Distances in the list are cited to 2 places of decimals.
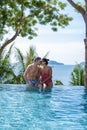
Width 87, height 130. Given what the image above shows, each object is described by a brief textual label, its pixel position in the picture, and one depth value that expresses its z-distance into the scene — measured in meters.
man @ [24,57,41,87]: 12.57
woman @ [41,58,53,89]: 12.60
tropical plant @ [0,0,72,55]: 17.80
